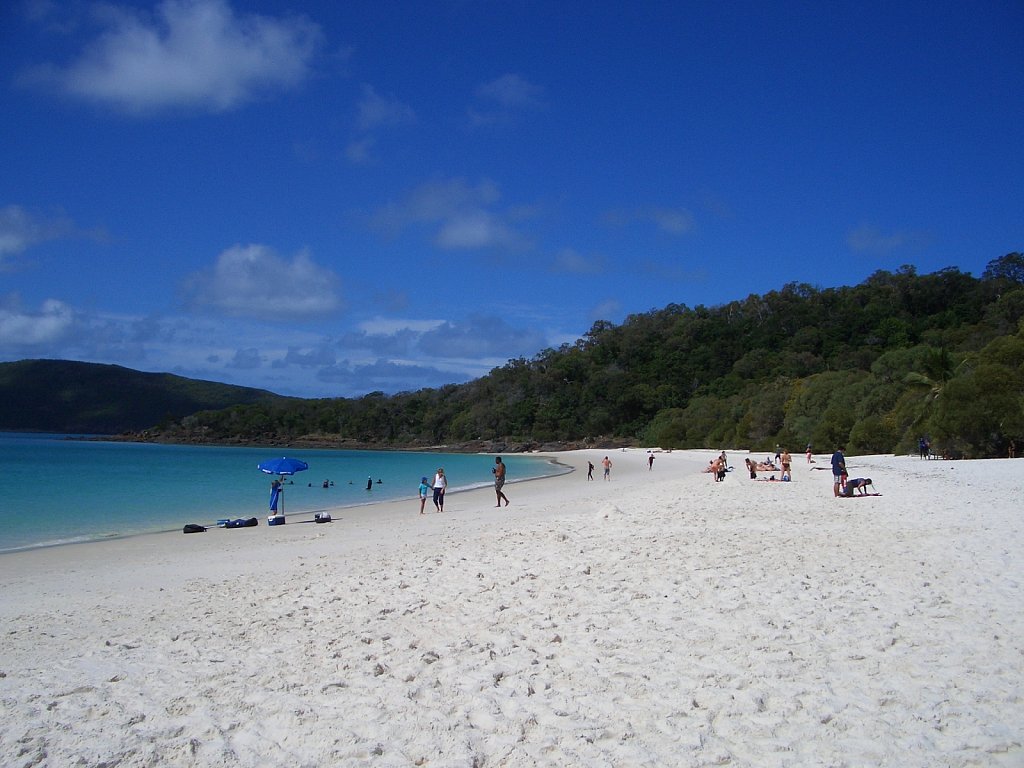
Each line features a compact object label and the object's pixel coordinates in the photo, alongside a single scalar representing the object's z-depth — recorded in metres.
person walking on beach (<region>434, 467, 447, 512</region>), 20.09
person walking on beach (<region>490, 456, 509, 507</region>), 20.64
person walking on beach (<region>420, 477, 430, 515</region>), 20.35
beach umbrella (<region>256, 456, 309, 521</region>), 19.06
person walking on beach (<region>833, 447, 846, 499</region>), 17.89
